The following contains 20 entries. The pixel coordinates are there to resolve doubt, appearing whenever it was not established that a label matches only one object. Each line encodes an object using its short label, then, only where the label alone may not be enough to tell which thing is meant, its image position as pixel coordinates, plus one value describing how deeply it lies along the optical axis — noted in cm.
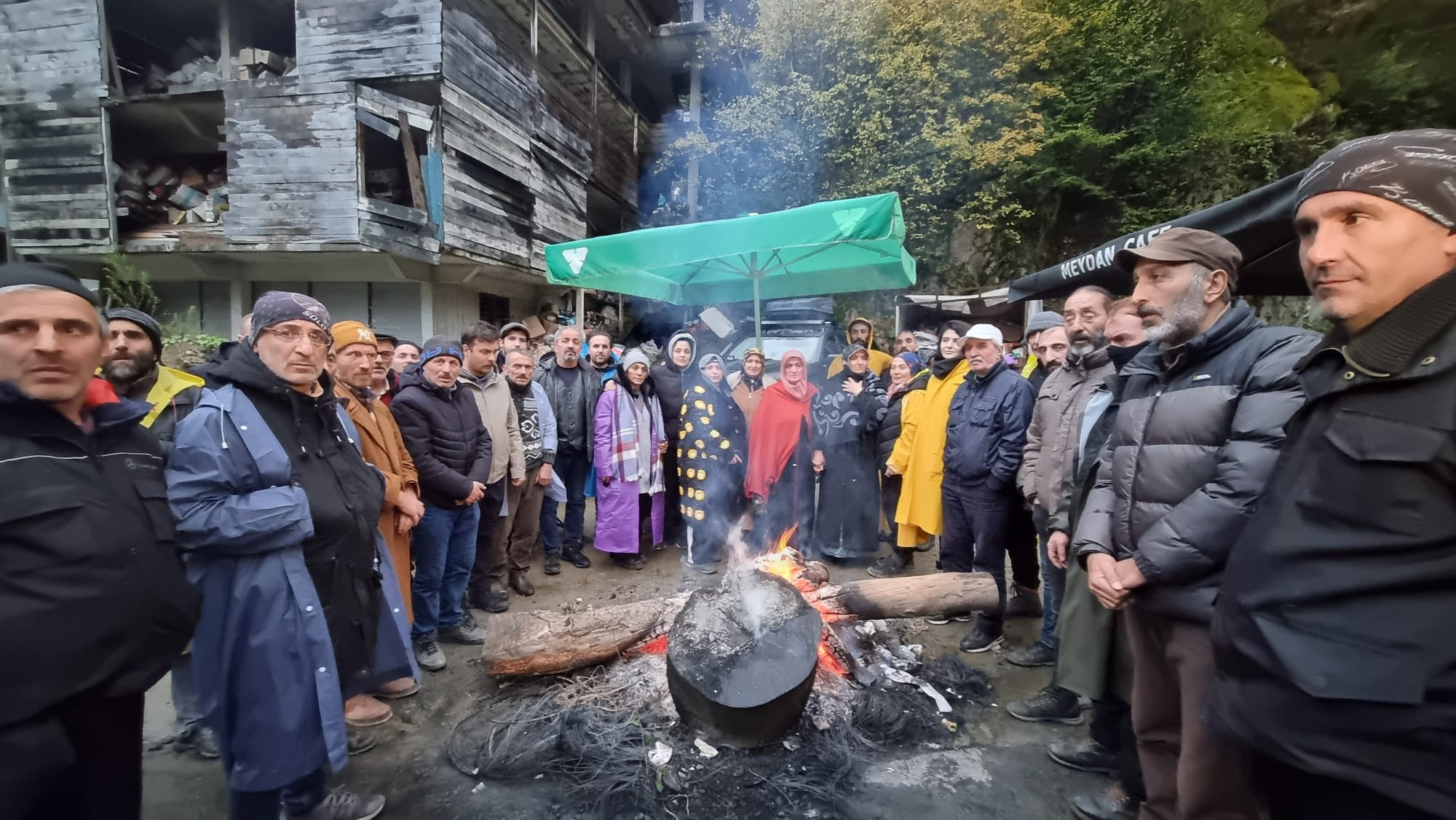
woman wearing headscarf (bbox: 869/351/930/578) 602
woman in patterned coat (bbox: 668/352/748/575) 594
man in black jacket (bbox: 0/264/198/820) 157
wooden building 1128
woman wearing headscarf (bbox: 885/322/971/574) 524
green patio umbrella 461
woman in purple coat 594
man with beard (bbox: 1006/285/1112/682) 366
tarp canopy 296
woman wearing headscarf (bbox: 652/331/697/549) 641
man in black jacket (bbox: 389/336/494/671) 423
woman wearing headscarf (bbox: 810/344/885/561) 618
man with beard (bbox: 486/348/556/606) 526
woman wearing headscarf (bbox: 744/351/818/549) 602
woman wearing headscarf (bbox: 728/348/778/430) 627
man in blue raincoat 221
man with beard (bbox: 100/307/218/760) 313
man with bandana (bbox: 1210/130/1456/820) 121
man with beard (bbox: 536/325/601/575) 600
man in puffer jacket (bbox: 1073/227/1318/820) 199
